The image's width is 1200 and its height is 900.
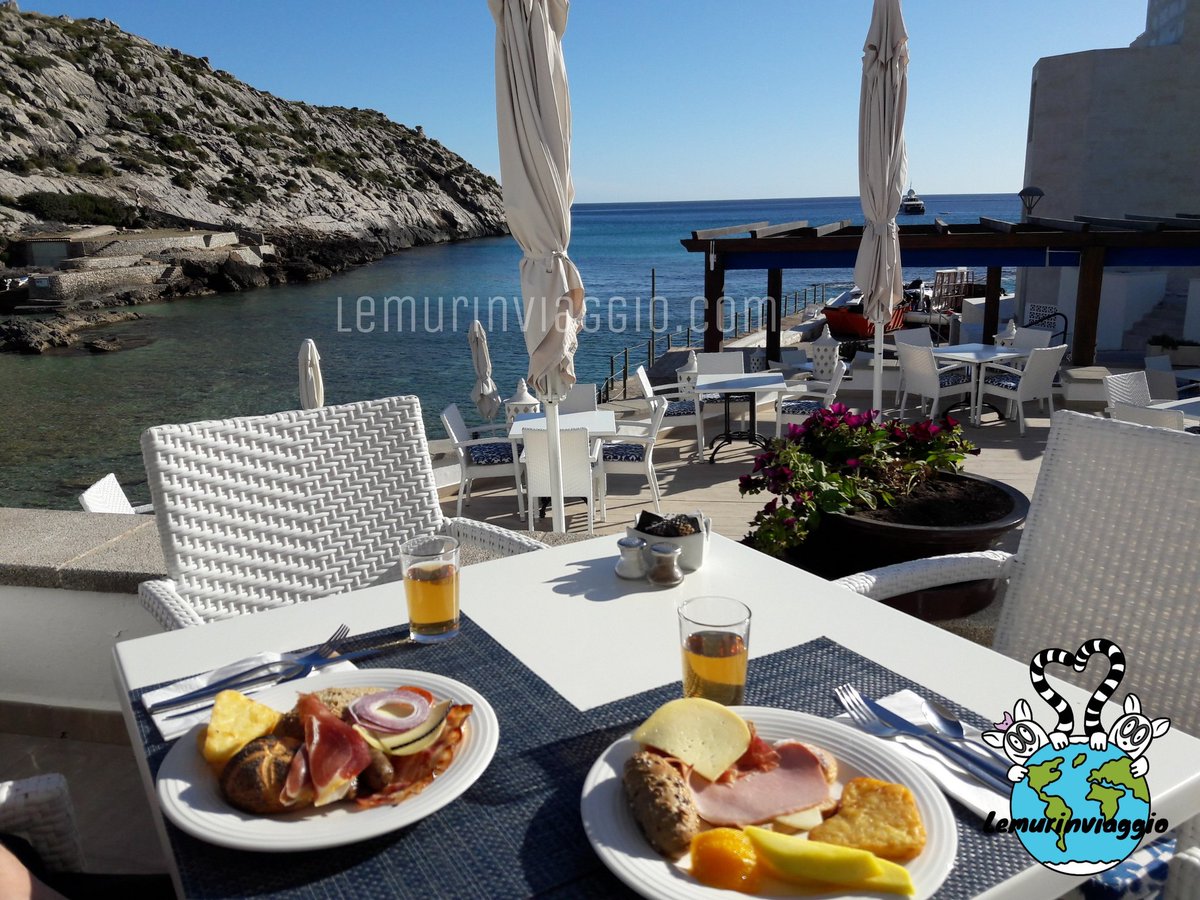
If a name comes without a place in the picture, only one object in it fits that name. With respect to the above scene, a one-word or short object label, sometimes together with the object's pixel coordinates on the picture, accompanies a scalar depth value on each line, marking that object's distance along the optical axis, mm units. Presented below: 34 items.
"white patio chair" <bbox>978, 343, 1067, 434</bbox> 7391
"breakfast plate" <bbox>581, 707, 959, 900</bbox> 823
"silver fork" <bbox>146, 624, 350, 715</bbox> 1206
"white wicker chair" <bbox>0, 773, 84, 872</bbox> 1297
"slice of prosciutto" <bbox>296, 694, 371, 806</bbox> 949
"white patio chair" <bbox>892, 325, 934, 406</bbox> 9066
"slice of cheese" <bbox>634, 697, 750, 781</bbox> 964
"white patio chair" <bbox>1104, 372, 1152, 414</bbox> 5777
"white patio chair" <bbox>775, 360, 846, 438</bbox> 6918
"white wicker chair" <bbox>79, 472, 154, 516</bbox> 3662
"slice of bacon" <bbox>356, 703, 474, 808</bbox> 971
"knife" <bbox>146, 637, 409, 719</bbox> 1204
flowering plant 2666
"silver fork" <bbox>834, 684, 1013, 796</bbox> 1014
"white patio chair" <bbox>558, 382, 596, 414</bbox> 6789
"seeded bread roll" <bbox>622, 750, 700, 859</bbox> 863
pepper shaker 1607
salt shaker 1654
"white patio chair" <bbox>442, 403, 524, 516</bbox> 5715
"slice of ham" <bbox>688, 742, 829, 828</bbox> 918
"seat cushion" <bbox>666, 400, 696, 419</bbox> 7240
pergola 9641
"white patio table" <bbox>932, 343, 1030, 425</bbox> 7863
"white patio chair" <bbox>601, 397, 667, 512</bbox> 5547
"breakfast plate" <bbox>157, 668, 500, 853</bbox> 895
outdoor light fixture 12852
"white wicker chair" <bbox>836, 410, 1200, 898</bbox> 1647
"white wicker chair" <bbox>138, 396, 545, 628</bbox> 2074
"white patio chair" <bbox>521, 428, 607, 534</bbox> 4921
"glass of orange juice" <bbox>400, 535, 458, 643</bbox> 1408
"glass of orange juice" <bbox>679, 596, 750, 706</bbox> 1134
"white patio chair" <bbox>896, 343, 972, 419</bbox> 7723
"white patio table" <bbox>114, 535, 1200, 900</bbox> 909
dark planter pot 2266
